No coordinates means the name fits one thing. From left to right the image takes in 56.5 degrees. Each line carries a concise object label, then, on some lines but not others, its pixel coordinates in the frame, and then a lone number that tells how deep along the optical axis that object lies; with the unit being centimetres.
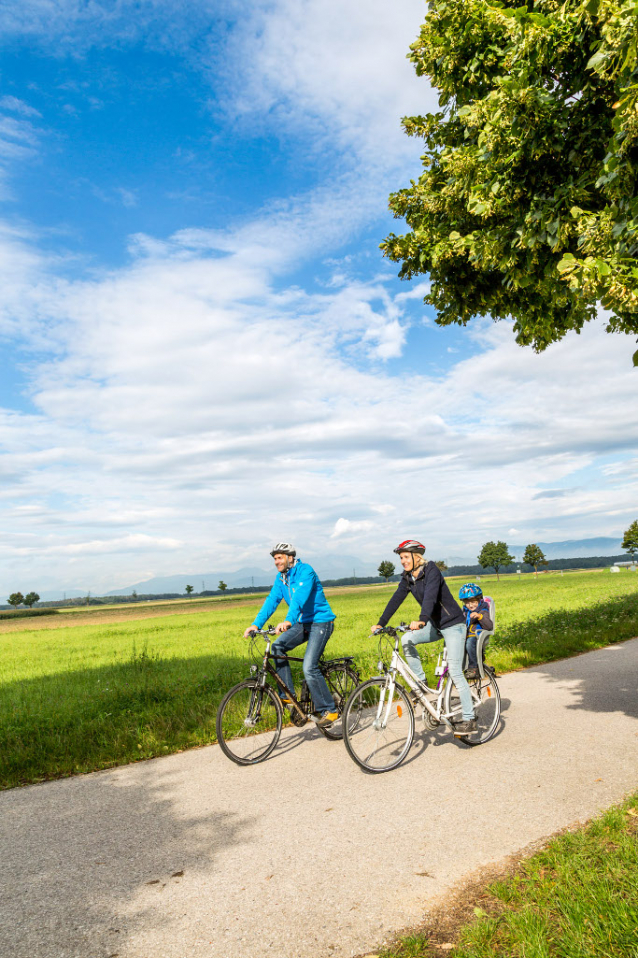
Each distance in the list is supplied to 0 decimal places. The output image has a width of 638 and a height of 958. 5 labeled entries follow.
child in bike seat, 748
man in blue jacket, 712
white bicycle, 616
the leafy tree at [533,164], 472
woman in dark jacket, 665
